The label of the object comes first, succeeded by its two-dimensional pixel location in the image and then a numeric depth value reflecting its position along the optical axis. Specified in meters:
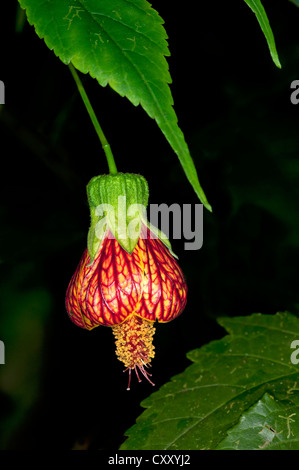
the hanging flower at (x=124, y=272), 0.37
